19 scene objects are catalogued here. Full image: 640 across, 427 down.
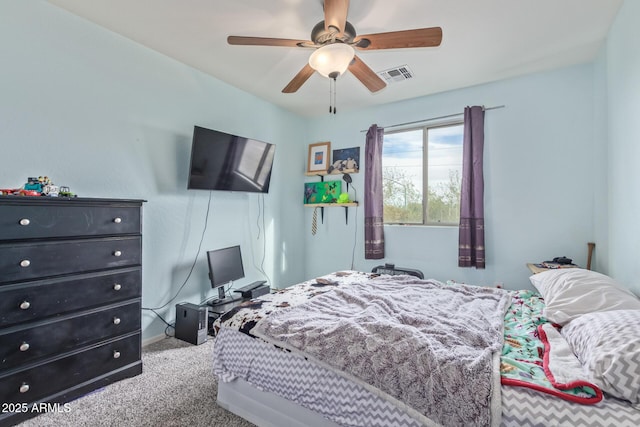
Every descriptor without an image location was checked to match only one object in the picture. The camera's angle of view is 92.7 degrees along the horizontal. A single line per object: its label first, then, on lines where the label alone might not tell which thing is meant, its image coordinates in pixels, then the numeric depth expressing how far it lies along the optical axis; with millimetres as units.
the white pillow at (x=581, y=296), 1454
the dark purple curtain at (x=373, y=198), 3824
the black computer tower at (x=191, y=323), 2686
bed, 1000
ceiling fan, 1763
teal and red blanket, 1004
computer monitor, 3061
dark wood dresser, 1661
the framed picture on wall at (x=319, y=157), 4293
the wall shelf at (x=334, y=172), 4038
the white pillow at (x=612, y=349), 958
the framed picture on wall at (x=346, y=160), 4070
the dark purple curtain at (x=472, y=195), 3197
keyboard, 3266
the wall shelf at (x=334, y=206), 4035
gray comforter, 1081
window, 3529
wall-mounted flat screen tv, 2883
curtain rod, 3225
